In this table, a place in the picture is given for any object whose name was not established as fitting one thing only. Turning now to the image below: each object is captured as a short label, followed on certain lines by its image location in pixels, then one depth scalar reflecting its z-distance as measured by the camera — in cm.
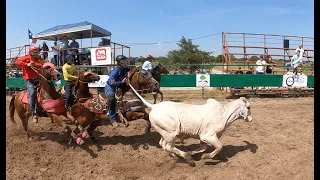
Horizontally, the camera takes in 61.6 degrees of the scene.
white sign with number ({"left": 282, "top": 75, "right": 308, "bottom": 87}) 1384
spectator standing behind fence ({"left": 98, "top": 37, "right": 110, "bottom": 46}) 1406
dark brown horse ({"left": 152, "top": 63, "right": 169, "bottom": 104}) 1186
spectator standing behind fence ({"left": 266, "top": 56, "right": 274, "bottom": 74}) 1483
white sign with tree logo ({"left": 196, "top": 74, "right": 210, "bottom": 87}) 1342
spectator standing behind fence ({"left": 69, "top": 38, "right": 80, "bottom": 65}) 1427
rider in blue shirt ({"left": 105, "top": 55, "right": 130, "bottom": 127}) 608
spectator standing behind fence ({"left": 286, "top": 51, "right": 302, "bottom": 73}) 1425
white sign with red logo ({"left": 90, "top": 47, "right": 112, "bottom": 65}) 1330
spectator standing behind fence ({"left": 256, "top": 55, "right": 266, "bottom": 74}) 1430
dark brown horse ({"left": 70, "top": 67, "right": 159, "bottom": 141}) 615
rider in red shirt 659
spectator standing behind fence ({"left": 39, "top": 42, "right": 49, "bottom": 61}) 1545
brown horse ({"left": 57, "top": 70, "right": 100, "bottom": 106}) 699
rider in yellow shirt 761
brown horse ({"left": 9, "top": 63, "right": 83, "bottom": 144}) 630
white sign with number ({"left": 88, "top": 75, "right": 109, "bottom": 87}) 1341
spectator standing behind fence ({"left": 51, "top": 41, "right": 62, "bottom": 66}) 1436
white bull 491
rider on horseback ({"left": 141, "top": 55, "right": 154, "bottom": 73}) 1197
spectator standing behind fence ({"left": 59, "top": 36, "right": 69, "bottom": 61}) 1405
